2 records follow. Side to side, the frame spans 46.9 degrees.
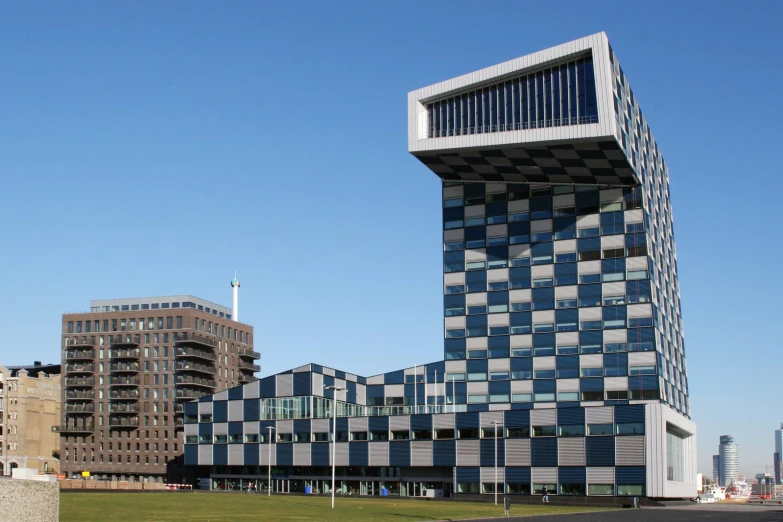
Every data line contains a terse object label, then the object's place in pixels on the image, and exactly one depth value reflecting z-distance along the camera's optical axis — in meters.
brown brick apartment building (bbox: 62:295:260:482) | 181.75
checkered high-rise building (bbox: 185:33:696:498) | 108.62
